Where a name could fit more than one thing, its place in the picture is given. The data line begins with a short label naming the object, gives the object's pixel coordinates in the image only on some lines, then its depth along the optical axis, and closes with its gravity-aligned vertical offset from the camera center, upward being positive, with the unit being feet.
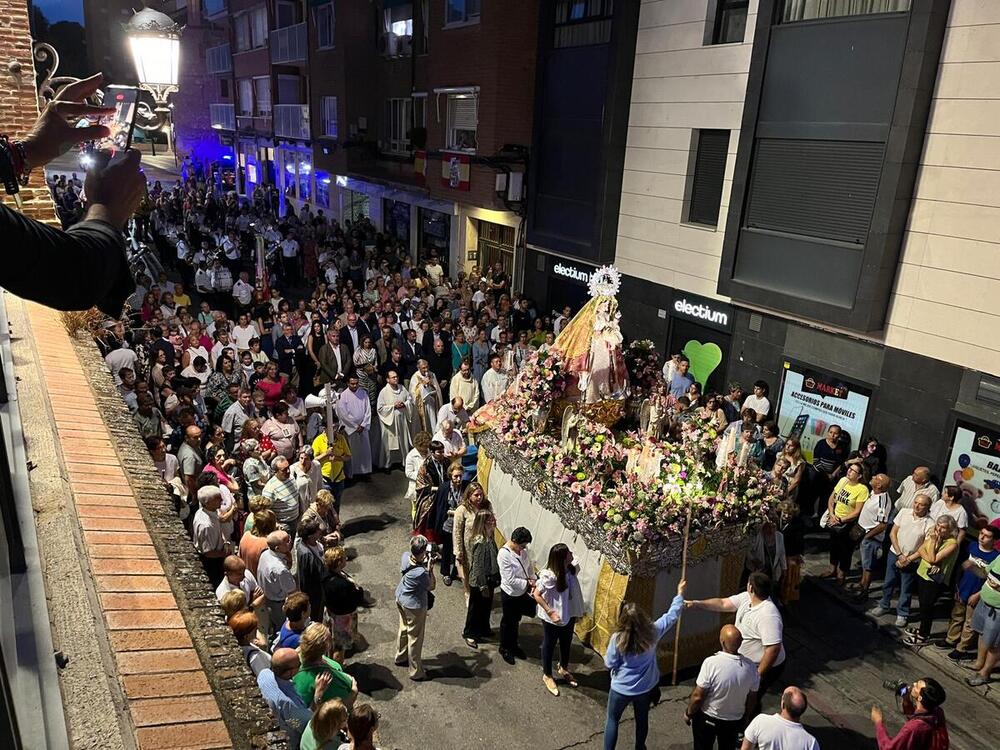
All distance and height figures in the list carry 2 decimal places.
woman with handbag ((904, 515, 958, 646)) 27.91 -14.08
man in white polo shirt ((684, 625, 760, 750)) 19.35 -13.50
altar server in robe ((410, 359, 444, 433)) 40.70 -13.17
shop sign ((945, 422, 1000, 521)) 31.32 -11.84
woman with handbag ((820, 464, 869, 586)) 31.50 -14.28
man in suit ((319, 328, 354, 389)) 43.21 -12.26
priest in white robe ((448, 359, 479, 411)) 41.27 -12.73
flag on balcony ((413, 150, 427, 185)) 80.89 -1.07
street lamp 17.94 +2.15
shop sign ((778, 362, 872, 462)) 38.19 -12.01
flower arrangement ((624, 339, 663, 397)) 35.01 -9.49
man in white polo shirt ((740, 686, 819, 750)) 17.22 -12.83
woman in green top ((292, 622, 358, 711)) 17.13 -11.99
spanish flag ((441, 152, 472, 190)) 71.67 -1.25
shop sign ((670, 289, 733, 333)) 45.83 -8.74
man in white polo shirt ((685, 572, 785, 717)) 21.50 -13.11
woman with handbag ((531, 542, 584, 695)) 23.56 -13.91
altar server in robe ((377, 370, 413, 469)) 39.75 -14.04
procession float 25.04 -11.37
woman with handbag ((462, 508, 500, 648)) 25.91 -14.55
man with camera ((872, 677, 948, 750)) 17.72 -12.76
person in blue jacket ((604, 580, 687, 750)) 19.72 -13.36
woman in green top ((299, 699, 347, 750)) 15.44 -11.92
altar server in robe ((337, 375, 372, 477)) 37.76 -13.38
